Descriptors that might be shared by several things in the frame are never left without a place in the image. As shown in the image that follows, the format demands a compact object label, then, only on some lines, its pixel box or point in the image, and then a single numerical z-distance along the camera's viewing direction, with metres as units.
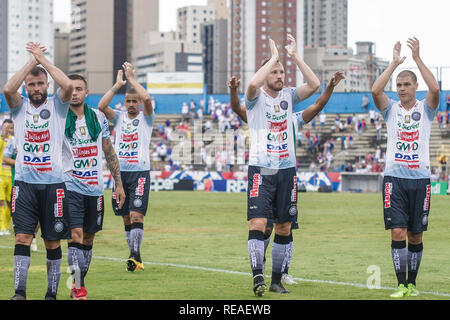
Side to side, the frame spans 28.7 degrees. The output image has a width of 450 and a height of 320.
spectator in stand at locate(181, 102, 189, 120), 70.25
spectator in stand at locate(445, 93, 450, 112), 60.19
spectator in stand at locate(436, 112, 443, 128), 59.22
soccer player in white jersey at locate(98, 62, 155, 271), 14.11
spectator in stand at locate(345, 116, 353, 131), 63.34
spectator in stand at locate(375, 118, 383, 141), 60.53
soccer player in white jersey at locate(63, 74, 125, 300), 11.05
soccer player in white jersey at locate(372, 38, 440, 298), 10.80
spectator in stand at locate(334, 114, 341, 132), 63.54
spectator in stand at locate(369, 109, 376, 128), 62.91
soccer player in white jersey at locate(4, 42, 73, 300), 9.62
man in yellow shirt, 19.69
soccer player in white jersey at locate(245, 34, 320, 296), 10.80
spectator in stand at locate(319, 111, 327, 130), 64.88
